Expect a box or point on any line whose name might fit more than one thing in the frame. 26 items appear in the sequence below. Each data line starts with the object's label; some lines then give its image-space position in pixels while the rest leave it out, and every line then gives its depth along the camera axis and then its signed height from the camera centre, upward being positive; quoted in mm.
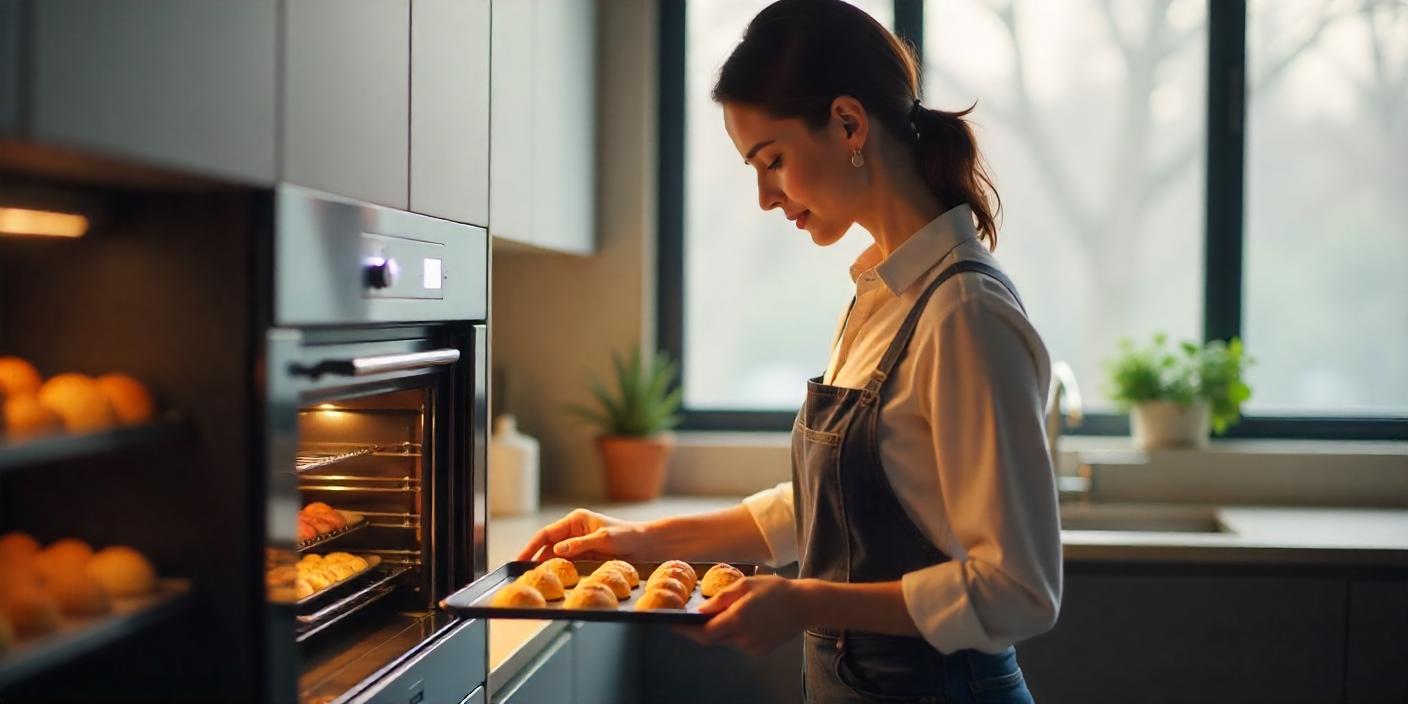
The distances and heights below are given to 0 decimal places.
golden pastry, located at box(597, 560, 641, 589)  1588 -300
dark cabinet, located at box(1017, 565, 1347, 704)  2311 -562
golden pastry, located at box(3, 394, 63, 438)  921 -64
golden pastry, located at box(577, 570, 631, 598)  1526 -300
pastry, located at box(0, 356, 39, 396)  1038 -36
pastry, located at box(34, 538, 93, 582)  1029 -194
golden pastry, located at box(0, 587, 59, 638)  946 -216
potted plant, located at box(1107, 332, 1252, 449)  2824 -92
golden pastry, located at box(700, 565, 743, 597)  1516 -295
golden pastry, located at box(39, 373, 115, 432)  994 -54
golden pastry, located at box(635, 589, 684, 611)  1402 -298
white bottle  2730 -300
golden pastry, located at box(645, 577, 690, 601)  1464 -293
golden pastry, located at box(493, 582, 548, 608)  1396 -296
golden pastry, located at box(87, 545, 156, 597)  1049 -204
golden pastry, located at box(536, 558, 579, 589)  1571 -297
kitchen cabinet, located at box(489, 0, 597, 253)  2047 +428
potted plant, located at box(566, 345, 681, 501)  2893 -218
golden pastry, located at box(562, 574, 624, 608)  1394 -296
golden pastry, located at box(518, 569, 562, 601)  1493 -297
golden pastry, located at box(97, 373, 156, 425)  1057 -54
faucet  2604 -126
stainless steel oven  1161 -135
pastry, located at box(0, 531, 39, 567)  1035 -186
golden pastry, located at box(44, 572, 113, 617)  997 -213
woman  1195 -64
